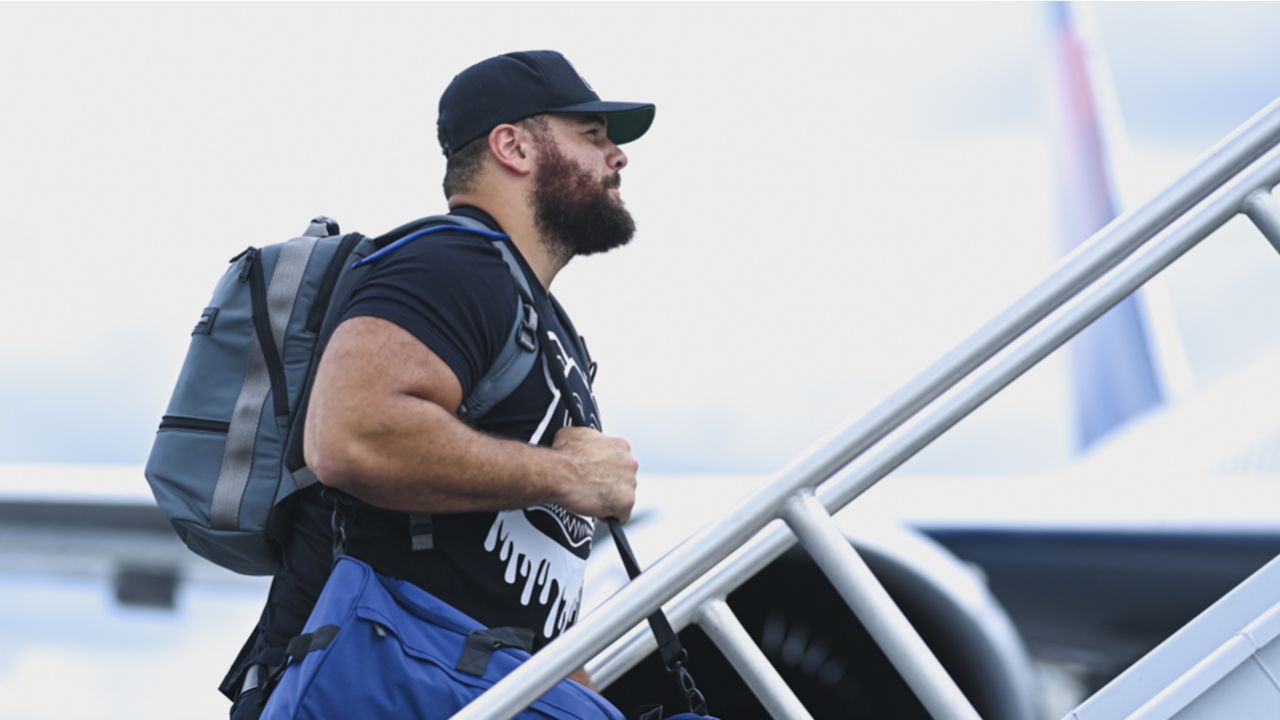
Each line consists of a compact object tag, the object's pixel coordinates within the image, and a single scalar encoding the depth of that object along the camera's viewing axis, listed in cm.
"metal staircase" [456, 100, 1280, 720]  721
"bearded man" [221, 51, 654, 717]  735
